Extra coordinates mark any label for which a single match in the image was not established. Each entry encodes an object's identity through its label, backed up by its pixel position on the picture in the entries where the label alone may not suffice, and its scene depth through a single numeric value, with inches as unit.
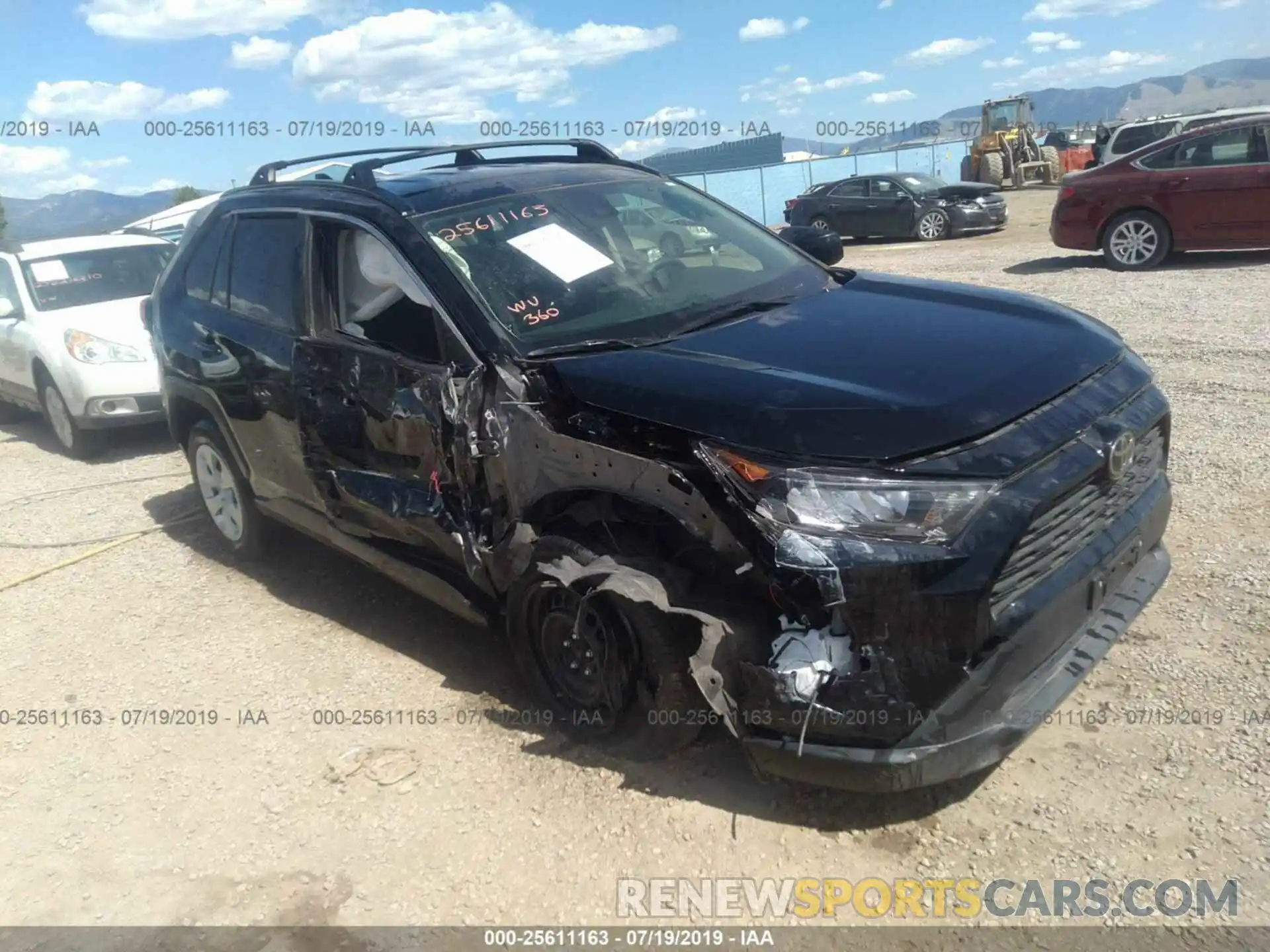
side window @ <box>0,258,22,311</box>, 346.3
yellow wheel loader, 1088.2
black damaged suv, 101.3
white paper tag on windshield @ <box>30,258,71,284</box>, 341.7
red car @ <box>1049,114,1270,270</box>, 424.2
